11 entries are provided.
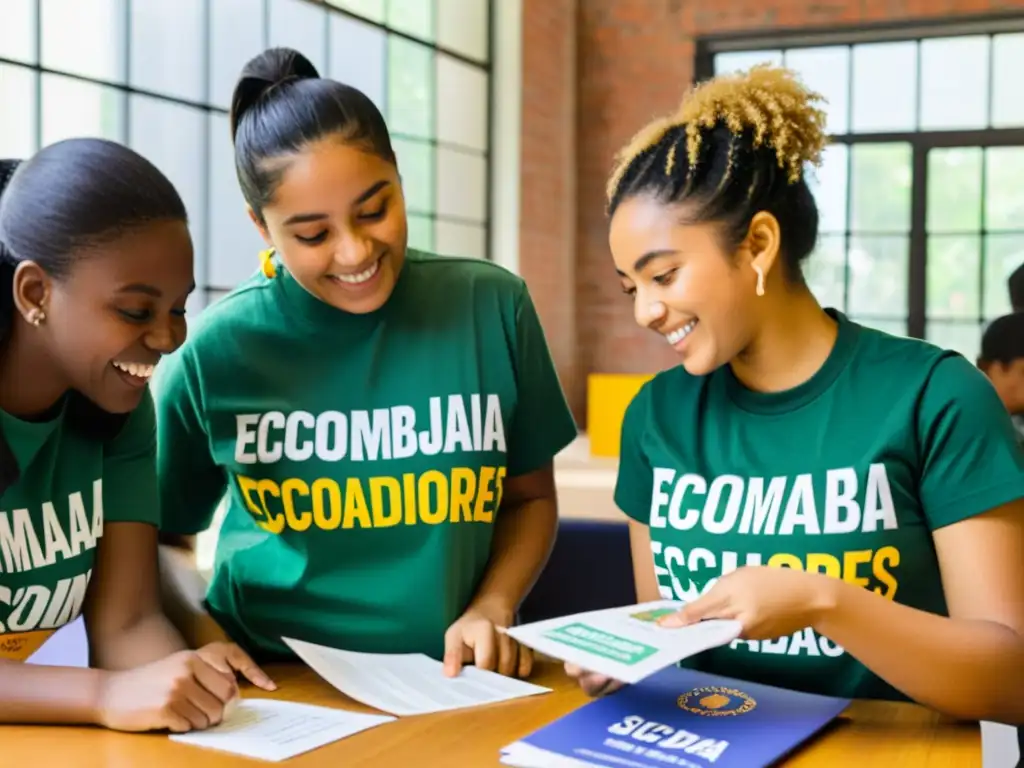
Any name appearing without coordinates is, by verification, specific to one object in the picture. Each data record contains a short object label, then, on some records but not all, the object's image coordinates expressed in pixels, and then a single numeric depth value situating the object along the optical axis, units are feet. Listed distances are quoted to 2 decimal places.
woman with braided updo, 3.87
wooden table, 3.42
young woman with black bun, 4.50
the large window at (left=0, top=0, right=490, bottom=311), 10.55
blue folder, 3.36
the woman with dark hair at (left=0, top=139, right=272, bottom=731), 3.68
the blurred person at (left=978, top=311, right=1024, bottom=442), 7.02
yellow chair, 16.01
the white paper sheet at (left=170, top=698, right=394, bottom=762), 3.50
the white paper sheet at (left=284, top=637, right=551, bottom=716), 3.98
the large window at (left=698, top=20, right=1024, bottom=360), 18.44
